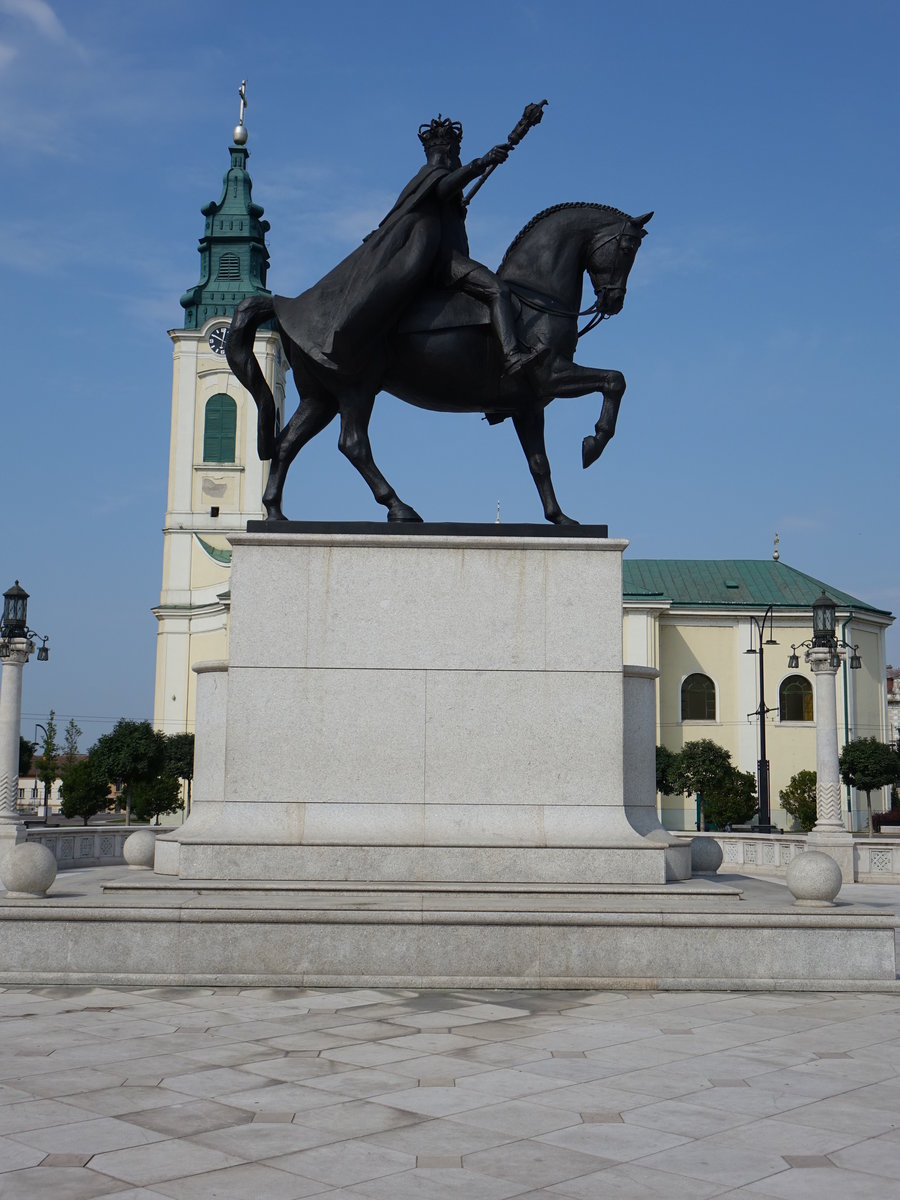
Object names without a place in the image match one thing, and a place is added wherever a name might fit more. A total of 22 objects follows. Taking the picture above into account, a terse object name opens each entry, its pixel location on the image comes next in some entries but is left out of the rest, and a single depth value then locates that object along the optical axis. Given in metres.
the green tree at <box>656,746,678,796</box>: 55.50
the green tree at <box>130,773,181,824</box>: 52.06
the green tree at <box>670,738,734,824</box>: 53.56
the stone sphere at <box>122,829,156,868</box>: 12.59
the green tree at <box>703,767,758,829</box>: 51.56
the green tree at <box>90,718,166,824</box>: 52.16
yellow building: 64.69
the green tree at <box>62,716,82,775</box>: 93.00
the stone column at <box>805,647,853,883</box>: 24.86
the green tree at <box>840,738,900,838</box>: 54.91
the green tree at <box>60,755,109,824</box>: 48.41
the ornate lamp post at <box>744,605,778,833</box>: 37.80
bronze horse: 11.44
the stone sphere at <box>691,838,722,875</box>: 12.48
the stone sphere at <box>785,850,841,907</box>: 9.81
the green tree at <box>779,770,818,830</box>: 45.66
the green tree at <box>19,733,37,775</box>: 75.77
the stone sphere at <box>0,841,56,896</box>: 9.70
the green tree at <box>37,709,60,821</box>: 75.44
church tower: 74.56
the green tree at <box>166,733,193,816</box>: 58.80
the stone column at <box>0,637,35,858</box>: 25.09
